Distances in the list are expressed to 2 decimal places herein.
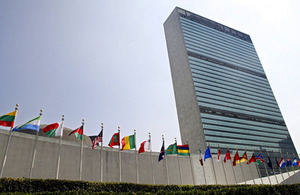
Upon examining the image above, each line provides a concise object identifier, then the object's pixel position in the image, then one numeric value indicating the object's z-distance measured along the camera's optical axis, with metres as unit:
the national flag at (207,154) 29.29
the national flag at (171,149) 27.33
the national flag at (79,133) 20.85
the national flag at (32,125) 18.07
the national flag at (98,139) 22.15
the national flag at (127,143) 24.31
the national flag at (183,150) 28.31
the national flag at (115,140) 23.42
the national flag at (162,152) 25.76
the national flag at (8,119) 17.54
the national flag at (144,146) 25.14
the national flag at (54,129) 19.25
